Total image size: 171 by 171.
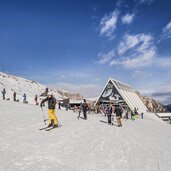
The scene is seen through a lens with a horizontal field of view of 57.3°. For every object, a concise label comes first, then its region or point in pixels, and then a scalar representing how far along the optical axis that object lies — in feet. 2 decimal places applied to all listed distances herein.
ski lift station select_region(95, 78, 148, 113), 110.73
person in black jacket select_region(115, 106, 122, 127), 41.03
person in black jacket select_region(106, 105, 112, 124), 42.61
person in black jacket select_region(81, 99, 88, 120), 46.82
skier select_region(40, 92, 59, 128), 27.68
